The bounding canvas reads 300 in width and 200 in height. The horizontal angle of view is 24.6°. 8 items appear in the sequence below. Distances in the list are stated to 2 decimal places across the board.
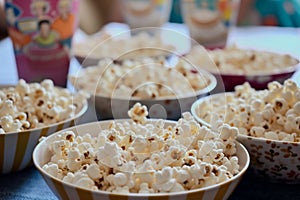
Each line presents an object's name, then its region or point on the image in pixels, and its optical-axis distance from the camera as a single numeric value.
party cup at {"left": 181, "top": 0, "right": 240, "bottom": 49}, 0.97
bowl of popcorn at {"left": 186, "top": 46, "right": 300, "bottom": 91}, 0.80
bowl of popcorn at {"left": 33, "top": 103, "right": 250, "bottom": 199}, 0.52
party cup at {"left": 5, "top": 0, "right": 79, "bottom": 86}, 0.78
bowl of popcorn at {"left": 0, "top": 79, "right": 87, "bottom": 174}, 0.60
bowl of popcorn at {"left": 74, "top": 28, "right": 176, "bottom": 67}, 0.88
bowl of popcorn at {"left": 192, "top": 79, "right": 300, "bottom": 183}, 0.58
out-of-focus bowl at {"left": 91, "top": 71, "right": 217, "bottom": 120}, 0.69
